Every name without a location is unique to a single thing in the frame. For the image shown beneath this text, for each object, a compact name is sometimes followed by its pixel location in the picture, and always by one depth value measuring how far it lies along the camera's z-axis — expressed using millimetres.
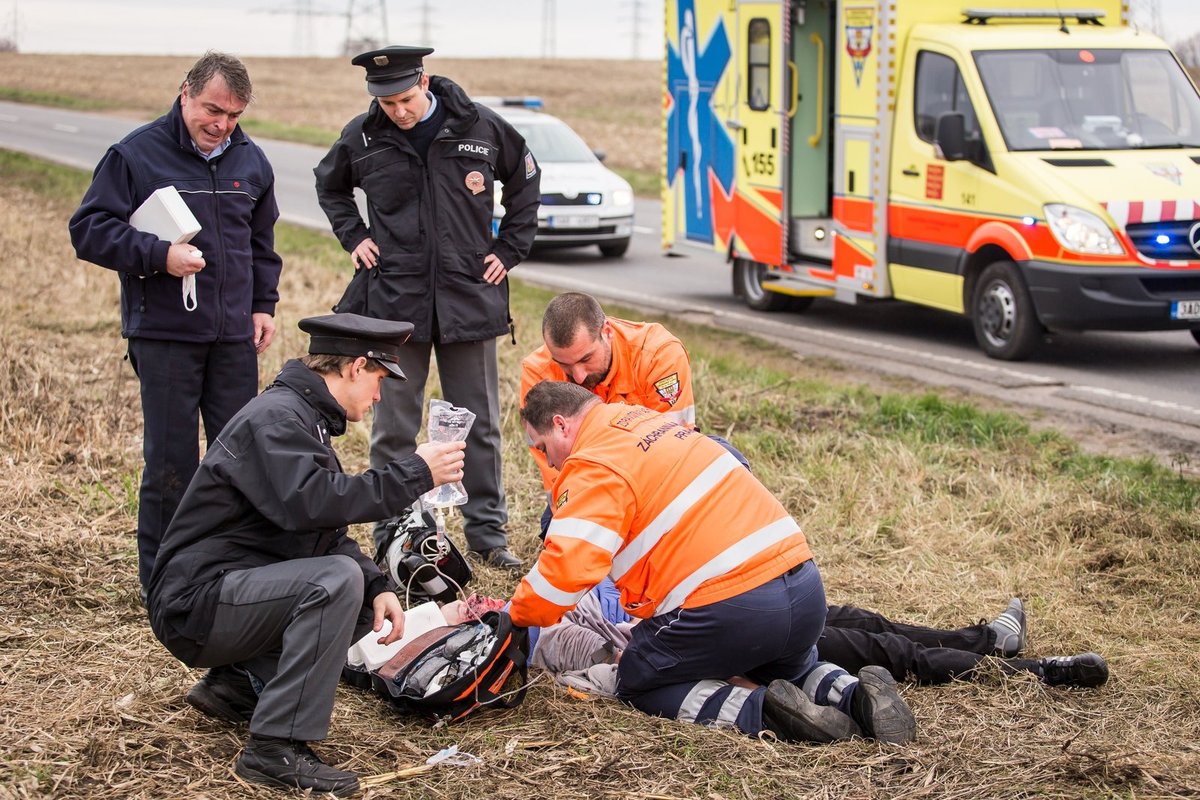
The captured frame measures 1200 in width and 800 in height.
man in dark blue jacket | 4879
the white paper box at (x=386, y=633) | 4695
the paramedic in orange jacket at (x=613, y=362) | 5125
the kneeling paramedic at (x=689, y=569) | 4250
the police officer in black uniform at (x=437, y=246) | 6012
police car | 15812
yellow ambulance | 9734
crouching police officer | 3871
